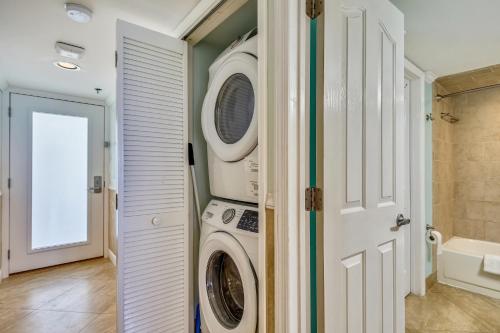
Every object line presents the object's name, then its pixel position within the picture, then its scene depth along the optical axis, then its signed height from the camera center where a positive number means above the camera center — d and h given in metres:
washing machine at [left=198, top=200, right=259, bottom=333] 1.13 -0.51
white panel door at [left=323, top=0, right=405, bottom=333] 0.95 +0.01
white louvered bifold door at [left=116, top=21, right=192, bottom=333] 1.40 -0.09
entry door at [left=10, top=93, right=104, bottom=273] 2.82 -0.15
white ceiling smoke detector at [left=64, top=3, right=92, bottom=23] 1.38 +0.86
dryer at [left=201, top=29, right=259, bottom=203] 1.28 +0.26
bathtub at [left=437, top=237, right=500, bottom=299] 2.28 -0.94
